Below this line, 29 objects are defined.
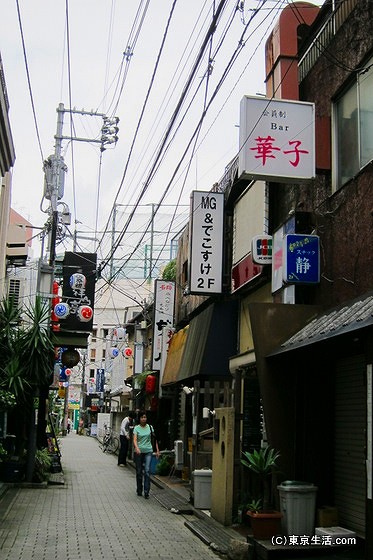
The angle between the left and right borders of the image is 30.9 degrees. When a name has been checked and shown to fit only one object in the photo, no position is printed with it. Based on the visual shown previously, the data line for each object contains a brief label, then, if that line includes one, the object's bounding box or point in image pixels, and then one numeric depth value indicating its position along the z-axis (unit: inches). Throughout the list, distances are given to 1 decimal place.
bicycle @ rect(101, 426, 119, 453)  1382.9
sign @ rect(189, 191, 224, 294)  660.7
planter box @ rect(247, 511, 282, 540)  361.2
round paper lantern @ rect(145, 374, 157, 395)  992.2
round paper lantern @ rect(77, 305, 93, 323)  859.4
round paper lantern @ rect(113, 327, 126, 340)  1432.1
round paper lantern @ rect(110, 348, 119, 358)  1568.7
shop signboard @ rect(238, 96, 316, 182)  448.1
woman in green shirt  582.2
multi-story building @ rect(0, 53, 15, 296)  631.2
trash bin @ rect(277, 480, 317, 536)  360.5
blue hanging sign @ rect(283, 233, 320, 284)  444.1
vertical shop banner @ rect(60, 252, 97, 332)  856.9
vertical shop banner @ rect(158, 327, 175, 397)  949.8
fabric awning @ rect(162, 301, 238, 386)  633.6
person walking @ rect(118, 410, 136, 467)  926.4
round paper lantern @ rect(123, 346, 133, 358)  1512.1
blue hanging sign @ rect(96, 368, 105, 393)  2549.2
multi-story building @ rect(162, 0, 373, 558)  386.9
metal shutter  376.8
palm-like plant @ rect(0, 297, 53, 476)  645.9
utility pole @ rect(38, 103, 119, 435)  798.5
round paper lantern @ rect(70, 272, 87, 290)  890.7
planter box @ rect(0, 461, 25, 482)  657.6
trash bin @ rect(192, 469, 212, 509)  524.4
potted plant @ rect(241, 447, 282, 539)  362.6
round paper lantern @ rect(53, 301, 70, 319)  841.7
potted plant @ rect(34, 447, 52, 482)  679.7
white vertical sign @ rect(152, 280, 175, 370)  973.2
